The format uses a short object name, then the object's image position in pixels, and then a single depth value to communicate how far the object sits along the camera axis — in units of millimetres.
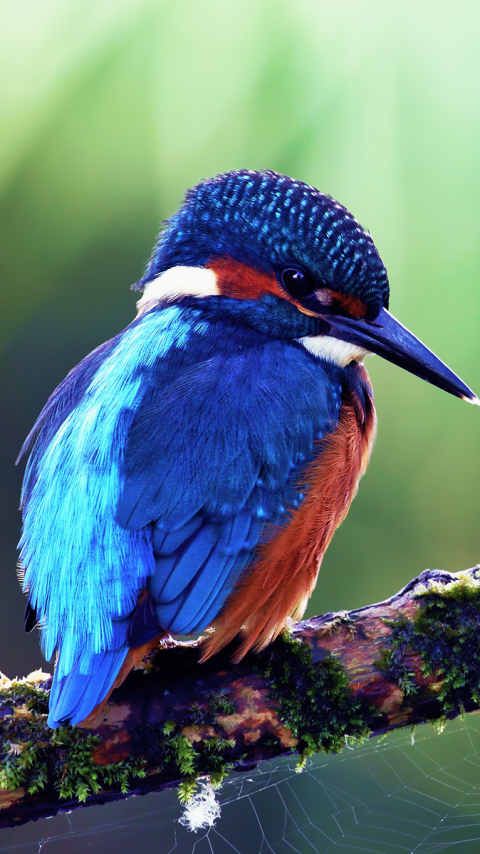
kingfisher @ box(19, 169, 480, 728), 2970
